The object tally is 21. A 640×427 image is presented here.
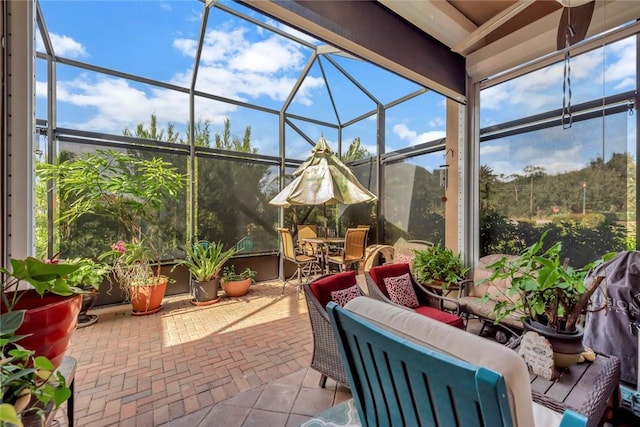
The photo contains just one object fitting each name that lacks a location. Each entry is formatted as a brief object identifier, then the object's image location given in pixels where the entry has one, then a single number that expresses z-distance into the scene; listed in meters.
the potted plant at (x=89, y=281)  3.22
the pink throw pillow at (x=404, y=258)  4.12
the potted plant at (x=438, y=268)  3.45
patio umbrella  4.30
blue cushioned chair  0.74
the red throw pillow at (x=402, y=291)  2.77
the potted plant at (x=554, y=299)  1.49
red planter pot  1.04
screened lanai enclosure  2.68
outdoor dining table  4.86
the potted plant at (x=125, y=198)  3.64
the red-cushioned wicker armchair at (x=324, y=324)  2.08
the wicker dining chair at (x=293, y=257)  4.82
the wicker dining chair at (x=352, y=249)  4.67
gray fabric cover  2.13
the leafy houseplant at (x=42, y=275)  1.02
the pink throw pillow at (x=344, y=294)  2.28
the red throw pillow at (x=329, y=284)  2.25
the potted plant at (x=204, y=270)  4.29
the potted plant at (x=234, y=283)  4.65
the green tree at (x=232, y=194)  4.95
